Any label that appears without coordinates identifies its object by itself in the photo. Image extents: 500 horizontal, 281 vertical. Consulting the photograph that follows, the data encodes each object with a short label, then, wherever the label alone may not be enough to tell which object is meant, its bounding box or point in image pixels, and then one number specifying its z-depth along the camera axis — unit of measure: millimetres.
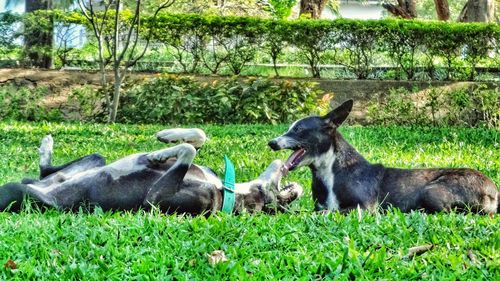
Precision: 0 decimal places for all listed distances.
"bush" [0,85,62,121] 16406
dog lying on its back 5816
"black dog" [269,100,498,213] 6512
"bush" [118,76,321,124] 15633
